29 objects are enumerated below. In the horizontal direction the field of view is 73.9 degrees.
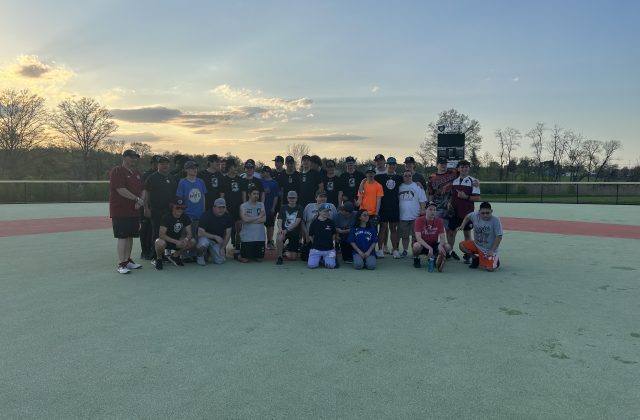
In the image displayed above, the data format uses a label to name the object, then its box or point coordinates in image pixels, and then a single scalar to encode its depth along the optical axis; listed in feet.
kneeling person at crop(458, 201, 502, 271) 24.06
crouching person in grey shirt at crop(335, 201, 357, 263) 26.28
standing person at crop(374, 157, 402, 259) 27.68
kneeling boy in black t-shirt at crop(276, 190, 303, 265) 26.99
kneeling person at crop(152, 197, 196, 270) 24.28
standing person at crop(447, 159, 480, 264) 26.11
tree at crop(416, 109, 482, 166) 172.76
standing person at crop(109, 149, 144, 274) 22.27
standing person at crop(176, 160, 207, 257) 25.43
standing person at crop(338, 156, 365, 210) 28.81
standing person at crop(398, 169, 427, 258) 27.58
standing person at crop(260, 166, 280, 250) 29.73
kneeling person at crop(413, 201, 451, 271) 24.73
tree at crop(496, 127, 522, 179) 201.46
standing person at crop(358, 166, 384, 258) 26.89
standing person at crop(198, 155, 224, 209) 27.97
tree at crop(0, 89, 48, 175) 122.62
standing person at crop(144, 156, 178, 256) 24.44
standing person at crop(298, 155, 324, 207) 28.63
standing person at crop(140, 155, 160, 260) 26.81
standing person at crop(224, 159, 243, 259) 28.45
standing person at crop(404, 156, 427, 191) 27.12
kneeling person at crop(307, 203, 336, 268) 24.80
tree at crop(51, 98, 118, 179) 135.74
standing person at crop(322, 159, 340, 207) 28.94
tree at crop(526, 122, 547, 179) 202.81
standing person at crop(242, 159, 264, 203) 28.07
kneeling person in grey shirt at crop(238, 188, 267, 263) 26.76
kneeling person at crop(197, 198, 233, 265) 25.94
